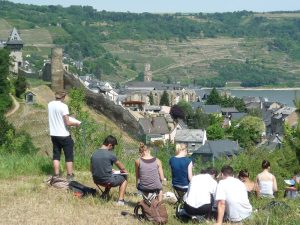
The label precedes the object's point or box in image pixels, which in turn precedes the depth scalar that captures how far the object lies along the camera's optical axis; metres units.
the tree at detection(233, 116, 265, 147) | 64.70
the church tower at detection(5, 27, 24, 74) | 63.41
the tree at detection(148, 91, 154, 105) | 117.74
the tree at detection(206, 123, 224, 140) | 67.21
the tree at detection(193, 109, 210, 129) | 79.62
